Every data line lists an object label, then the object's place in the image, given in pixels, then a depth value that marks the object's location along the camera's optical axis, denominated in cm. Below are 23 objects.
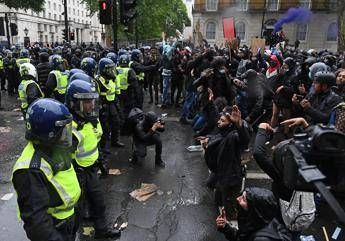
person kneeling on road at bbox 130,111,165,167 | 668
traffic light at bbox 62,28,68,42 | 2106
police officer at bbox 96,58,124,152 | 677
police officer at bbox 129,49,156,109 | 959
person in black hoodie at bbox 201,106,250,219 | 418
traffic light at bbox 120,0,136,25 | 988
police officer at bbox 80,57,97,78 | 705
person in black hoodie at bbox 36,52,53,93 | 942
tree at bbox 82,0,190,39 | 2923
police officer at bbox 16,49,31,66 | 1196
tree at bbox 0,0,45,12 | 3022
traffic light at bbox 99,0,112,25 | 934
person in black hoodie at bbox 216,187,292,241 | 272
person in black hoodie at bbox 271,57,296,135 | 576
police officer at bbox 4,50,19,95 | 1362
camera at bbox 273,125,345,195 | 142
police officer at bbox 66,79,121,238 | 393
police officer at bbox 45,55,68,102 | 707
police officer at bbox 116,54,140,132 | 808
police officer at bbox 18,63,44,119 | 654
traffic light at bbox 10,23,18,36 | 2692
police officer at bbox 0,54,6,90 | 1376
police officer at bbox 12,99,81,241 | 249
